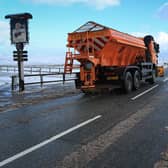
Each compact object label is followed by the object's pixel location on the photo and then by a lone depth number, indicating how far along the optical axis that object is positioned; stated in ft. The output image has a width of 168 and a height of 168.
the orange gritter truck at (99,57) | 32.31
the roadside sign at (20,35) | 39.31
